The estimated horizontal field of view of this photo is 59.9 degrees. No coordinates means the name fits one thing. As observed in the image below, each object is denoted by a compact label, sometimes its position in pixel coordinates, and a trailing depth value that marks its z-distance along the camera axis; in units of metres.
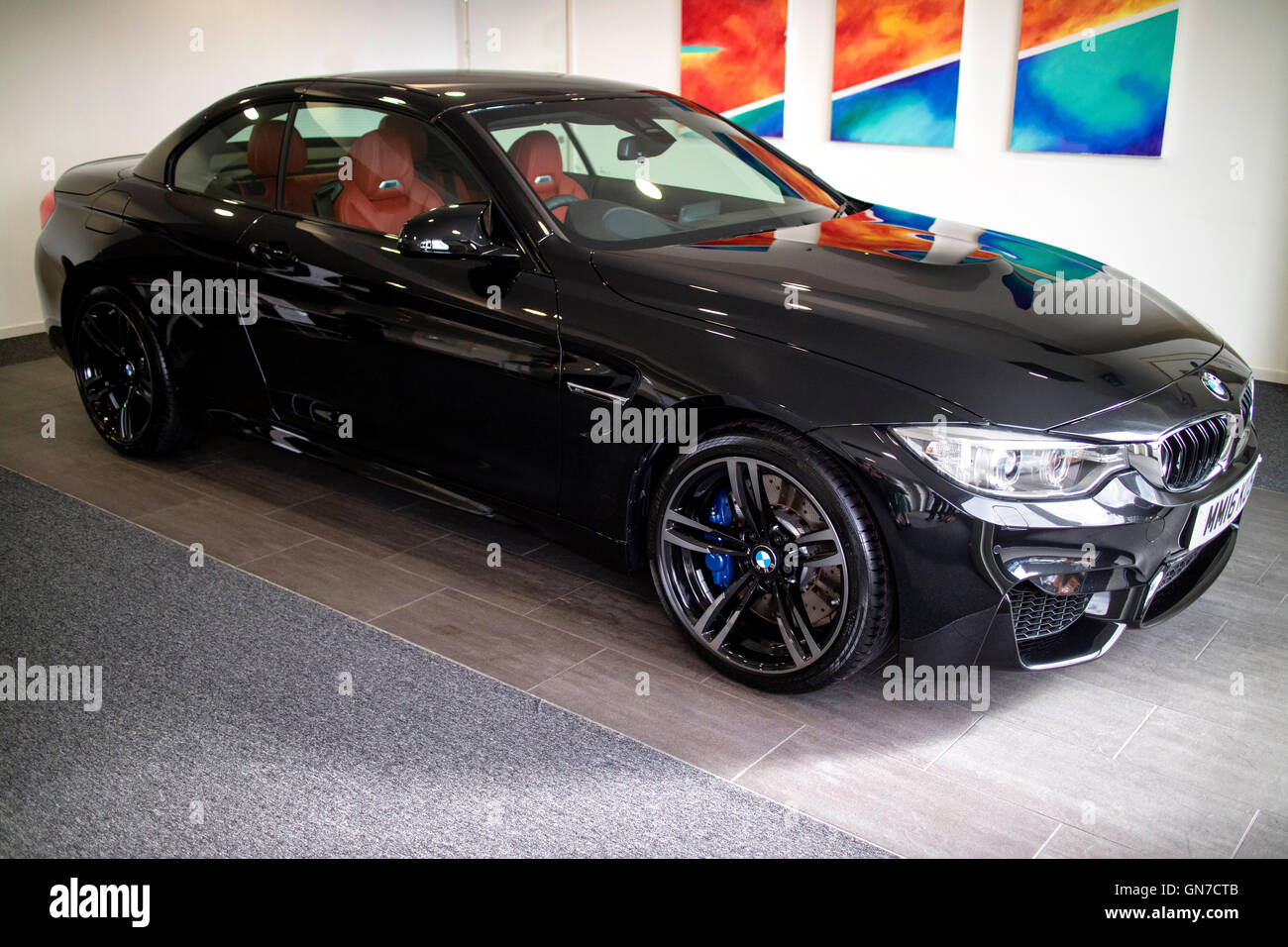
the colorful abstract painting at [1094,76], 5.19
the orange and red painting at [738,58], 6.55
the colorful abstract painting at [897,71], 5.87
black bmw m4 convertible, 2.25
